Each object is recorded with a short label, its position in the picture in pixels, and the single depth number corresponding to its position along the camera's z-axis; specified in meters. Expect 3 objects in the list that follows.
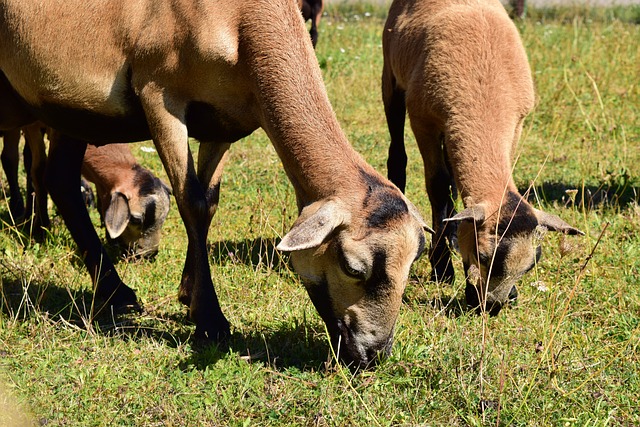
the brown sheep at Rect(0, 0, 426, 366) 4.86
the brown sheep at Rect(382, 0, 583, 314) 6.09
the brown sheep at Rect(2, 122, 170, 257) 7.58
